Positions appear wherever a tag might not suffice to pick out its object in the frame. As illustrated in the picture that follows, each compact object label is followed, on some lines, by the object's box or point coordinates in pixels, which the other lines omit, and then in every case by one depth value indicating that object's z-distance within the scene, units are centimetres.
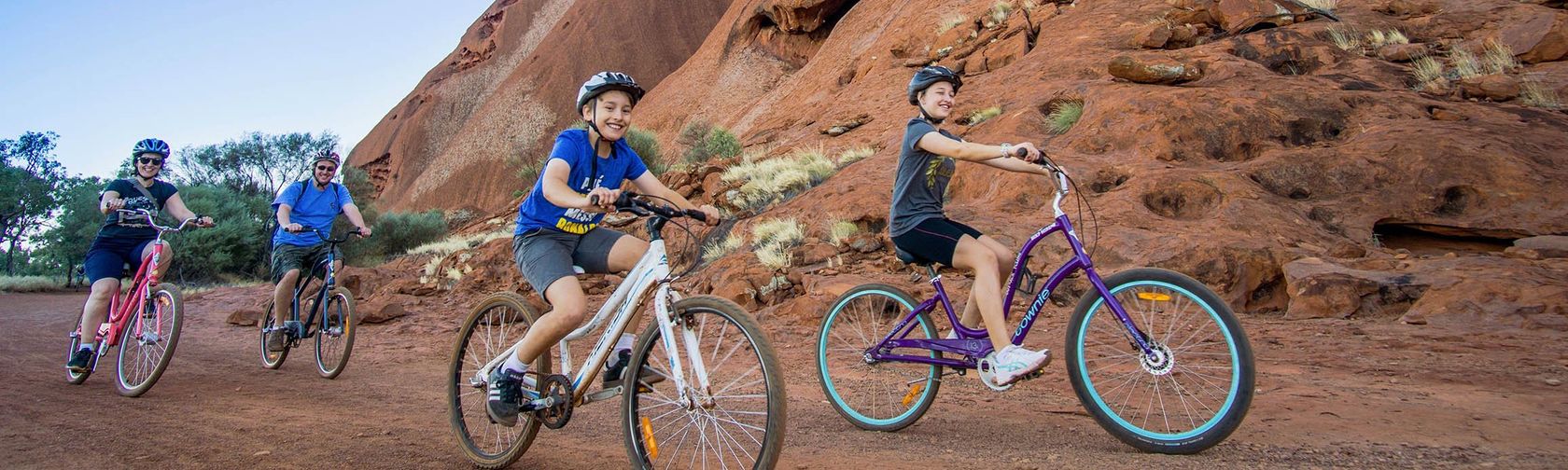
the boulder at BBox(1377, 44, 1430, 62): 1161
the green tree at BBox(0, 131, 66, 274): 2669
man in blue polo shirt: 784
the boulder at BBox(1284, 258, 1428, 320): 686
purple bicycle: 372
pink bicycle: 669
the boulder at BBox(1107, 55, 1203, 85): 1131
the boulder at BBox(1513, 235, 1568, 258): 703
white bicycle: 328
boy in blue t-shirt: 385
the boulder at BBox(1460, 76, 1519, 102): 998
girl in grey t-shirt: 421
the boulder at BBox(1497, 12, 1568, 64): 1053
